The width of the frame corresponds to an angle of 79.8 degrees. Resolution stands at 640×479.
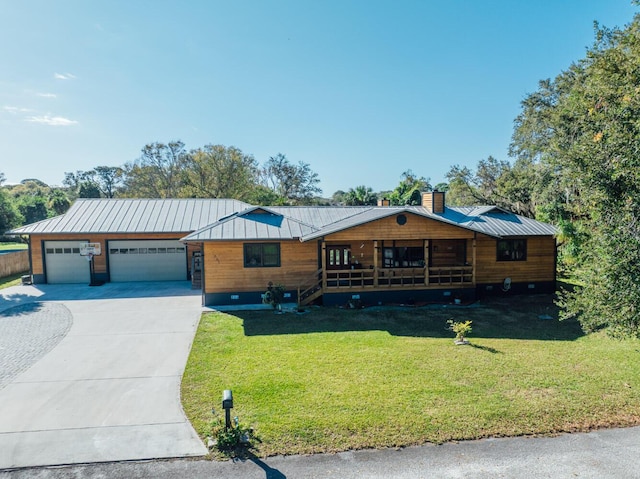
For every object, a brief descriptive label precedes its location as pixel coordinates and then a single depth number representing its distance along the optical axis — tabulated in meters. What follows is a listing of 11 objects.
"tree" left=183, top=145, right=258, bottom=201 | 41.38
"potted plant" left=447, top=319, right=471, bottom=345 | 11.00
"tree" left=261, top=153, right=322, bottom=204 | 49.31
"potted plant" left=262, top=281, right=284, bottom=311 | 14.90
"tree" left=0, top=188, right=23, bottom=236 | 27.34
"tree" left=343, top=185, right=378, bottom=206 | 37.53
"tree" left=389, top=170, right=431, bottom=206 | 37.56
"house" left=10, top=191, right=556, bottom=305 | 15.53
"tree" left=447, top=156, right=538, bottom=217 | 28.30
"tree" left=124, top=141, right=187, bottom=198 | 43.94
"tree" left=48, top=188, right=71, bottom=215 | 51.18
